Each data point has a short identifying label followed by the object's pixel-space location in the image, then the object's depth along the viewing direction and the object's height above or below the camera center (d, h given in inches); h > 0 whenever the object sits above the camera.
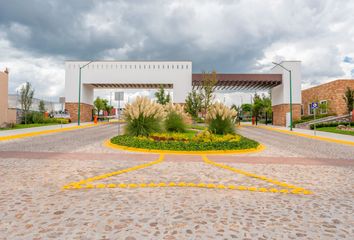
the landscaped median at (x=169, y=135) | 398.6 -31.2
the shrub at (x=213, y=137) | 446.5 -33.7
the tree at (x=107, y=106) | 2889.3 +192.1
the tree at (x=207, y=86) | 1311.5 +213.2
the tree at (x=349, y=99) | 1152.7 +128.0
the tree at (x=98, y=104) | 2549.2 +183.1
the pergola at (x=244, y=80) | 1331.2 +257.7
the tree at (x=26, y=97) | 1048.4 +103.0
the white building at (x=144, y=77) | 1345.5 +272.2
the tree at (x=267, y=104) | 1848.2 +162.3
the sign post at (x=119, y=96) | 690.1 +76.4
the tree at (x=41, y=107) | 1337.4 +73.7
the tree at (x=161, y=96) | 1514.5 +172.6
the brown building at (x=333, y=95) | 1227.2 +166.8
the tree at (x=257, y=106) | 1930.4 +142.9
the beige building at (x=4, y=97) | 850.5 +85.9
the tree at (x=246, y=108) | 3253.4 +209.4
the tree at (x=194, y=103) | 1300.4 +107.4
